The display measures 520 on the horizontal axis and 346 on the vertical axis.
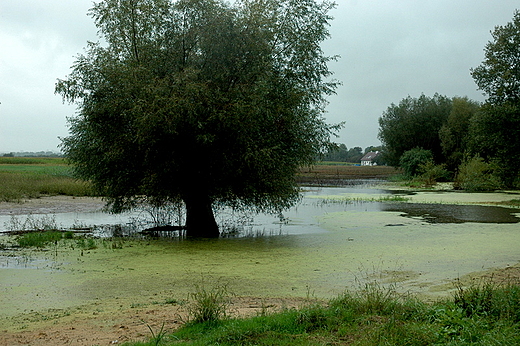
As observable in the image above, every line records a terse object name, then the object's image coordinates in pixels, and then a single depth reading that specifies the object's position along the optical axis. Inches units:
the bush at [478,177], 1391.5
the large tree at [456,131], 1959.9
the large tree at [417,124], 2174.0
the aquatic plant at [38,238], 497.0
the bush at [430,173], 1716.3
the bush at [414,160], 1973.2
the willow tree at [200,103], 504.4
